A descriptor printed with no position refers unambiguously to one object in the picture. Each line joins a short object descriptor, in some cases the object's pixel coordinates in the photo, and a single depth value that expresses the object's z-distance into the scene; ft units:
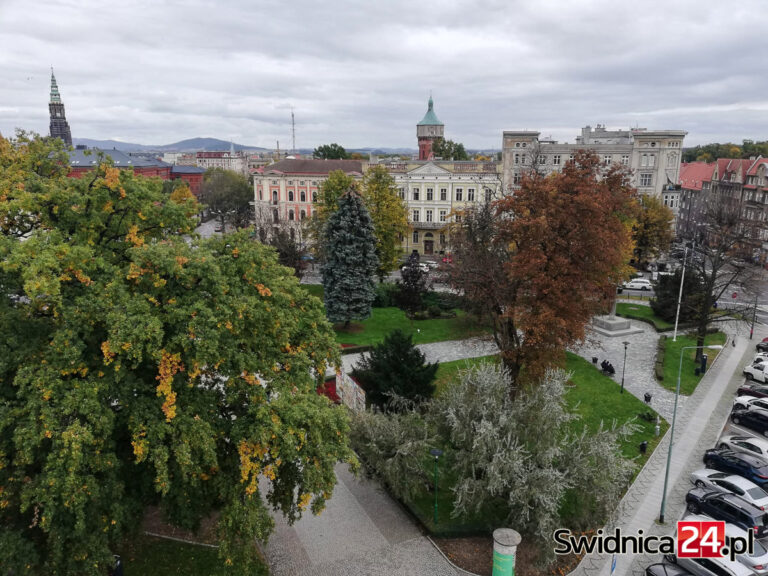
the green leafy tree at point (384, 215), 149.38
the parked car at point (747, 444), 70.90
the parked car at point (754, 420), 79.51
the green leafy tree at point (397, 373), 73.77
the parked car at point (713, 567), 48.86
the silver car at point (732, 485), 61.67
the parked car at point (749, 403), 82.89
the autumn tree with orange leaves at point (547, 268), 74.38
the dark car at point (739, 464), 66.33
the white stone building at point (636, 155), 201.67
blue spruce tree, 117.60
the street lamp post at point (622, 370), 90.59
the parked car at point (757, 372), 95.25
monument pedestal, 120.57
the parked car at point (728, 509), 57.93
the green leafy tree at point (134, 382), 38.34
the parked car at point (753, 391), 87.51
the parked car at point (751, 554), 51.55
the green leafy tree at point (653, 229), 175.94
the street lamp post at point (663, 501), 58.44
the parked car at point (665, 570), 49.88
